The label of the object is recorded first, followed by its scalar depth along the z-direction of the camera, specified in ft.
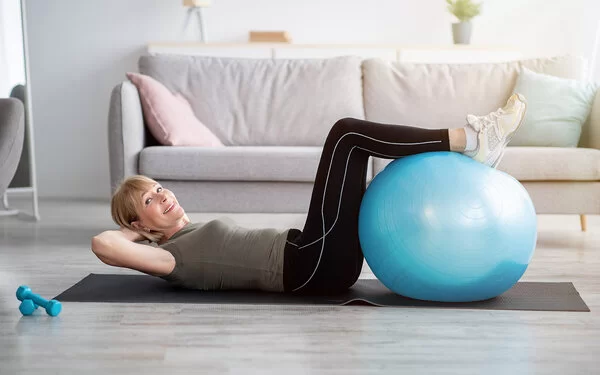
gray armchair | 11.84
